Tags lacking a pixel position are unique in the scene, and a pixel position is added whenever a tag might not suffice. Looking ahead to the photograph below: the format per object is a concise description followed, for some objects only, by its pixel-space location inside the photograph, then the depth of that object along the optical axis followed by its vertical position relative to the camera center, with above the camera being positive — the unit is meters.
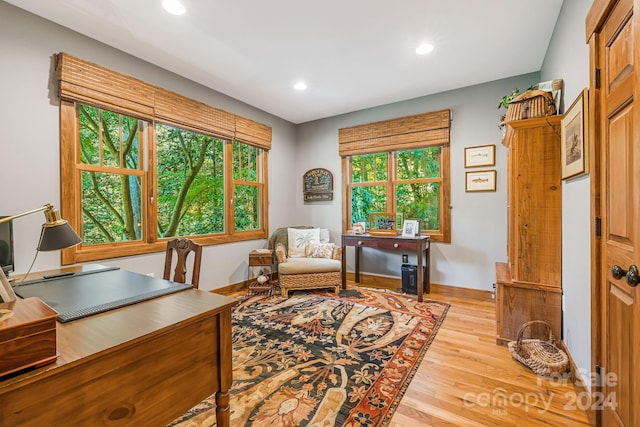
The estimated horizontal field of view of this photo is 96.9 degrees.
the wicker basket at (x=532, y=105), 2.24 +0.86
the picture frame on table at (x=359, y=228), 4.15 -0.23
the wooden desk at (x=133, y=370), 0.76 -0.50
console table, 3.48 -0.42
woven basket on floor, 1.90 -1.03
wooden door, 1.05 -0.02
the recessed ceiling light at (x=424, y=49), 2.71 +1.60
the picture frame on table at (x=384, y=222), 3.93 -0.14
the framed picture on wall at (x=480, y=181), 3.49 +0.39
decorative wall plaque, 4.74 +0.49
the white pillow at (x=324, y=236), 4.41 -0.36
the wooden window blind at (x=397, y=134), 3.79 +1.14
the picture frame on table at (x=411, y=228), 3.80 -0.21
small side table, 3.80 -0.76
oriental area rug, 1.60 -1.11
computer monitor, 1.69 -0.19
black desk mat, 1.19 -0.38
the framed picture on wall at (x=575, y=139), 1.62 +0.46
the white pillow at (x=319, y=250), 4.05 -0.53
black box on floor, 3.75 -0.89
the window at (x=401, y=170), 3.84 +0.63
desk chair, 1.82 -0.29
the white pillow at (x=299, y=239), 4.18 -0.39
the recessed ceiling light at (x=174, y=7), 2.12 +1.59
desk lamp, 1.24 -0.08
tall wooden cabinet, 2.19 -0.17
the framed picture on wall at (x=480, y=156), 3.49 +0.70
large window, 2.59 +0.47
